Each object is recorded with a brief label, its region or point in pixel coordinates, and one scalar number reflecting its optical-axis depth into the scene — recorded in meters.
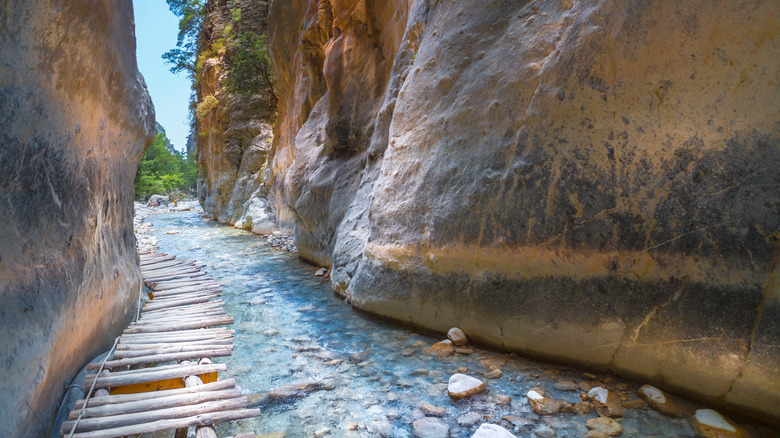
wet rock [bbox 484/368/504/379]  3.20
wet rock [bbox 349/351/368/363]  3.75
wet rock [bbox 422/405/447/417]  2.78
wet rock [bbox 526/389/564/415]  2.69
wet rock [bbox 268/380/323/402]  3.12
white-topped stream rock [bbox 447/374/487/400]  2.93
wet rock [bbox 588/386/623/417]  2.60
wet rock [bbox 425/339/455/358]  3.70
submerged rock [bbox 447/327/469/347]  3.81
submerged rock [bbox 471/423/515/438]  2.37
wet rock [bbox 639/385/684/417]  2.54
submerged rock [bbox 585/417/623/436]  2.43
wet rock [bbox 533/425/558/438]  2.47
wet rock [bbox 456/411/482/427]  2.65
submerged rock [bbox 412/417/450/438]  2.56
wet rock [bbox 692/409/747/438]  2.26
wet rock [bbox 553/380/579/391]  2.92
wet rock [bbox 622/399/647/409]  2.63
